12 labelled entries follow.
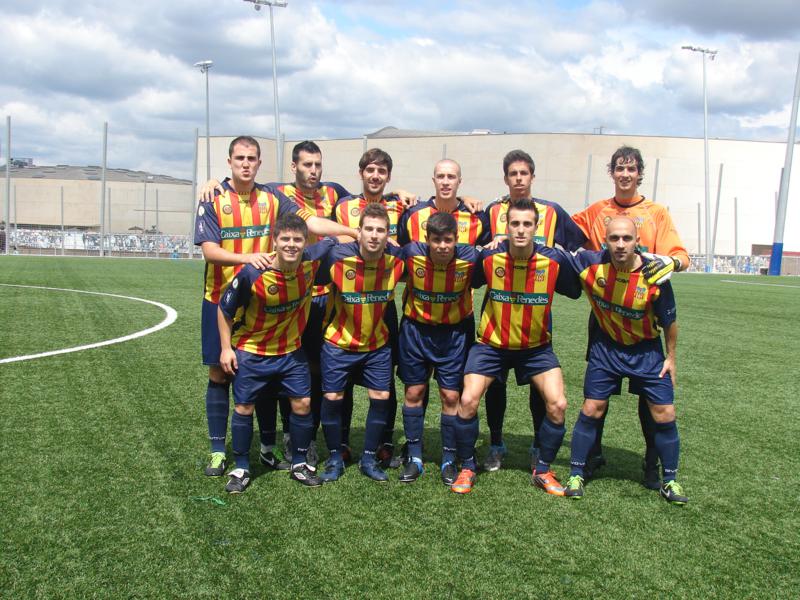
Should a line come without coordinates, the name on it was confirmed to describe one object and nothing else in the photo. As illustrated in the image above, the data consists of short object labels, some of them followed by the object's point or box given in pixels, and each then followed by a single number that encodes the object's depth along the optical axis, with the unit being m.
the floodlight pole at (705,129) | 43.25
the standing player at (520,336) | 4.26
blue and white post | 31.20
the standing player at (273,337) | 4.11
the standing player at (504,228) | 4.60
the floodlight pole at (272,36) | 34.15
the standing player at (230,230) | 4.36
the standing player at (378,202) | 4.60
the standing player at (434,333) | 4.36
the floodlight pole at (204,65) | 44.72
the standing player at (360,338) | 4.35
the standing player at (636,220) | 4.41
